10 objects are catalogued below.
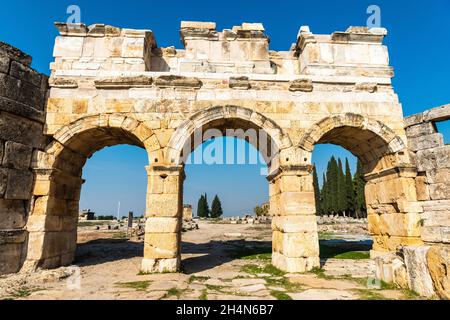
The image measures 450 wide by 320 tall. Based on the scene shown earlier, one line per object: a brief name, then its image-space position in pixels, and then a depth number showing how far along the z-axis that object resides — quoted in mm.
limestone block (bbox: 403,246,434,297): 3996
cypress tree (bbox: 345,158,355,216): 37006
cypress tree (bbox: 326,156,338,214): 38469
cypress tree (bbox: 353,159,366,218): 34688
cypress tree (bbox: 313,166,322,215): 39819
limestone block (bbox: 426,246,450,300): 3621
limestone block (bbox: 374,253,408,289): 4562
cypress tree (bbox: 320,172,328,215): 40369
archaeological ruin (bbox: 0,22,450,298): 6133
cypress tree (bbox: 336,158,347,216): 37125
